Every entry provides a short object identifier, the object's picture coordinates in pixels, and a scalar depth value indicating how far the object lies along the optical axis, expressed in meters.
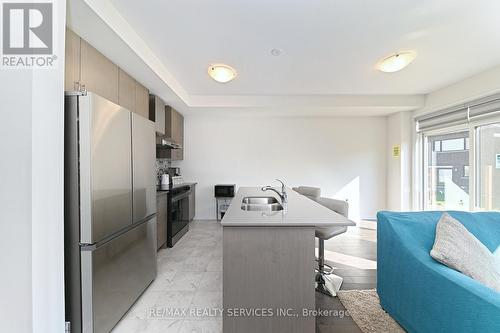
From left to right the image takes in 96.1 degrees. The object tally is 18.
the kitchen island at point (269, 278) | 1.50
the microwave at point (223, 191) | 4.90
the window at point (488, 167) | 3.01
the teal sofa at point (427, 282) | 1.07
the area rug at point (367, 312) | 1.74
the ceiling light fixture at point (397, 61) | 2.71
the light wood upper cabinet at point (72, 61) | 1.78
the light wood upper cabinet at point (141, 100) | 2.95
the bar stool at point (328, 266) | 2.25
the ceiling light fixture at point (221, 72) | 2.94
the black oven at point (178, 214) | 3.48
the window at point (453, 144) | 3.55
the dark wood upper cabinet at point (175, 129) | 4.10
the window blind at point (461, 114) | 2.92
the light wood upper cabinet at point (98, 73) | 1.99
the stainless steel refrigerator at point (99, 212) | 1.48
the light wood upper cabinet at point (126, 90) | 2.53
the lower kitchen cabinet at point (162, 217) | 3.18
